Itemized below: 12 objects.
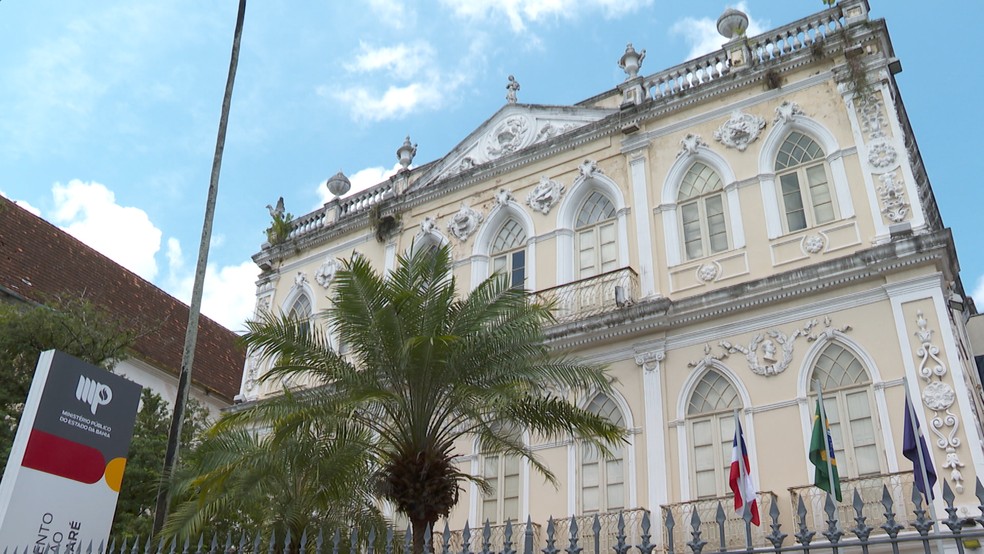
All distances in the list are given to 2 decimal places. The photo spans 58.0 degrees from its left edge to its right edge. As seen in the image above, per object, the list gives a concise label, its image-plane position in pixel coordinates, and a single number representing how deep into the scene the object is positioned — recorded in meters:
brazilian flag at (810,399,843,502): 10.95
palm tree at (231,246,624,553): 10.47
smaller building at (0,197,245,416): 22.16
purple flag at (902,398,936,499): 10.41
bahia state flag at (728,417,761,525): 11.46
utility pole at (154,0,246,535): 10.42
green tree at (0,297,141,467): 15.19
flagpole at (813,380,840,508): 10.94
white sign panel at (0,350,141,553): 8.39
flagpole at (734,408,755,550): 11.54
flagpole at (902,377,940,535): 10.05
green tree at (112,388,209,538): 14.88
